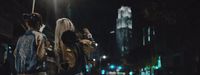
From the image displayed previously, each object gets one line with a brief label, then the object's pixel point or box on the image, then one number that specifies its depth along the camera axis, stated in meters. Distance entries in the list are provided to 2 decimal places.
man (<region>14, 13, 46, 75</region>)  2.97
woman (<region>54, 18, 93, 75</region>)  3.18
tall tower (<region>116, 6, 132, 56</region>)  92.80
